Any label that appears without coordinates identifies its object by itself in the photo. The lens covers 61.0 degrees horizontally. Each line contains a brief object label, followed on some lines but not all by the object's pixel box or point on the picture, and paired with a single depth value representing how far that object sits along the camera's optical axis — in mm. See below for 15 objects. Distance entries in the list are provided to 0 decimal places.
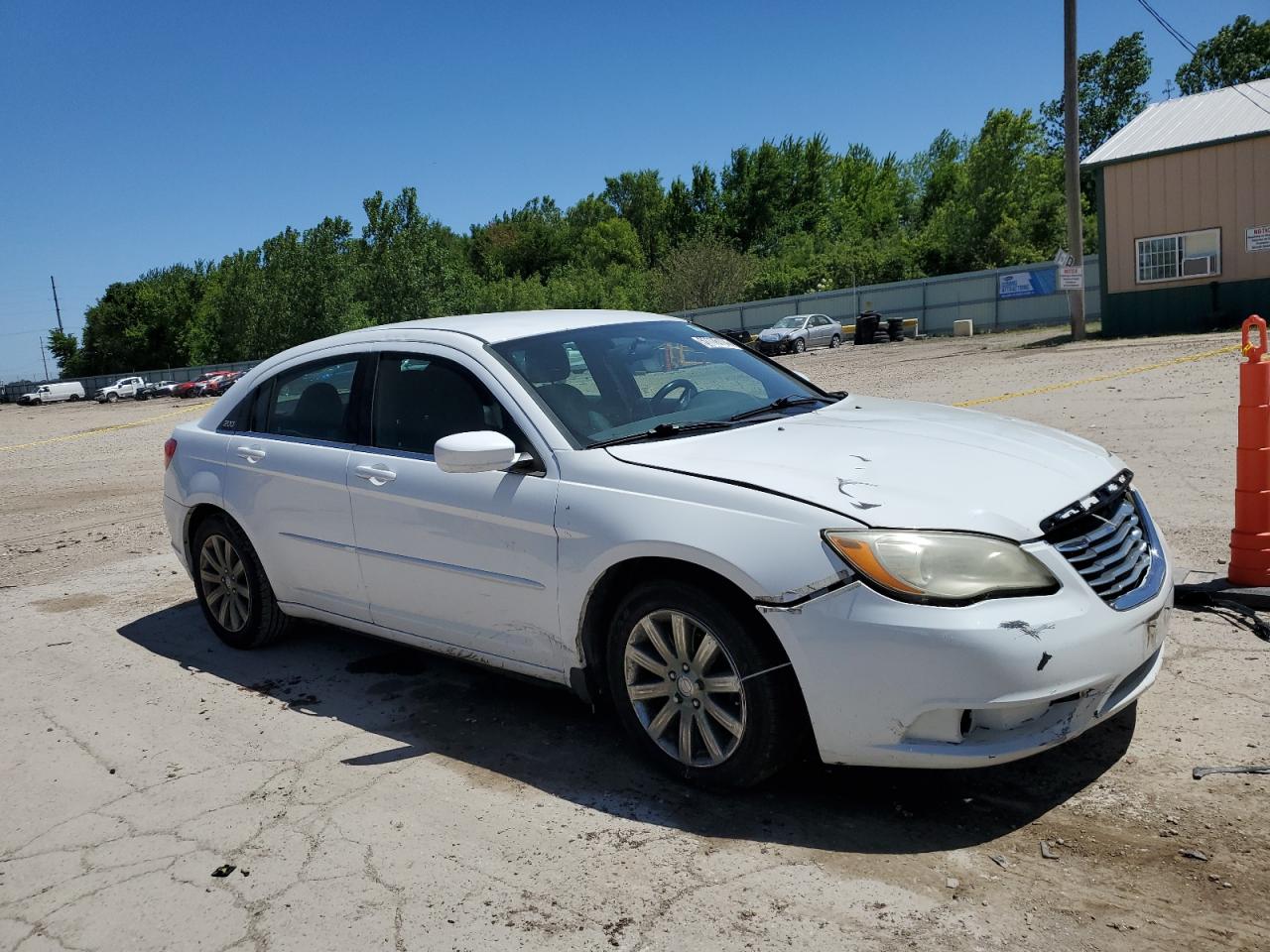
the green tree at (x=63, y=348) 108625
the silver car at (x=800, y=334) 39719
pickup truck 72500
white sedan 3133
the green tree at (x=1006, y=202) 57562
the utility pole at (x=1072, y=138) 24038
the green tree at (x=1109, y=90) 79750
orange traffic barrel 4984
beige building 25375
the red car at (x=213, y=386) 63531
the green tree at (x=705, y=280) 62594
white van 78500
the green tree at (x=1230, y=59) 71562
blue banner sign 37656
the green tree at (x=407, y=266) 64062
